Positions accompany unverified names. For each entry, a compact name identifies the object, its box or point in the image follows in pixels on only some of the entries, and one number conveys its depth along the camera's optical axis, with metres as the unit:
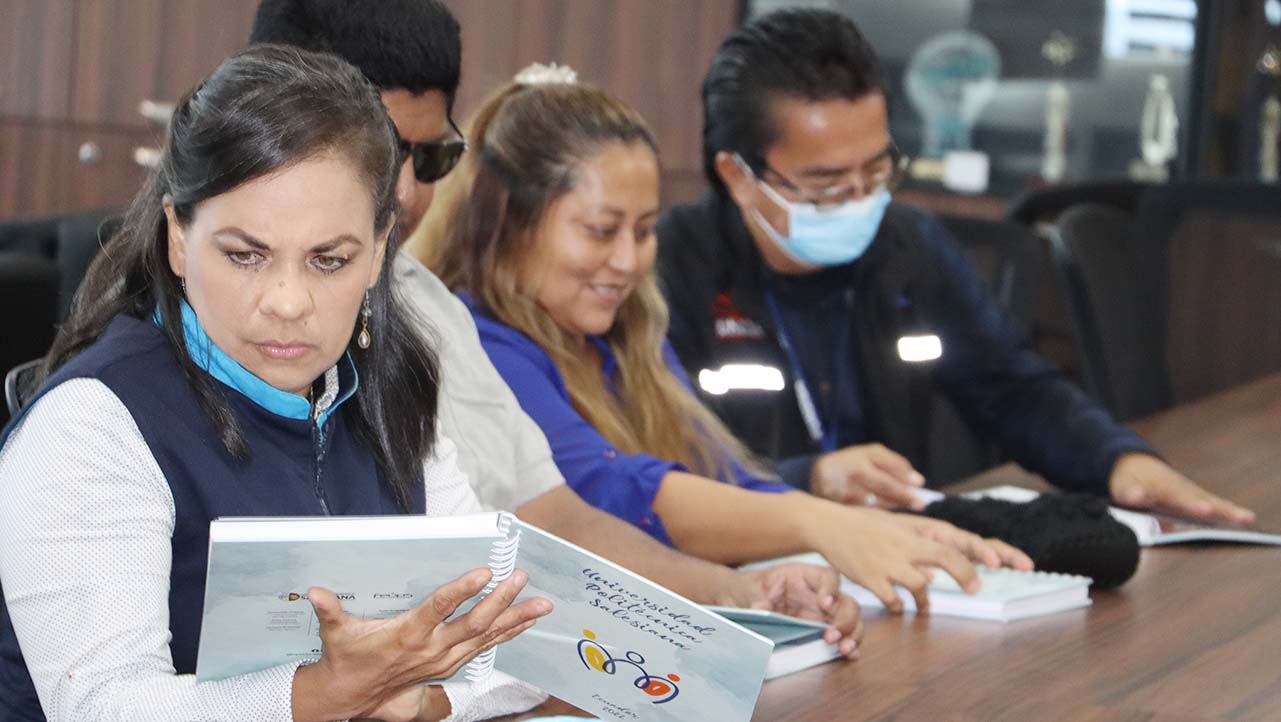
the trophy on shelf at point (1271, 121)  8.23
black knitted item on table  3.11
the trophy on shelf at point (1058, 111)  8.40
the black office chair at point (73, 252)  3.30
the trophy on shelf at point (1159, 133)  8.23
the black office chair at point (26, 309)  3.25
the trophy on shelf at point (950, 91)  8.64
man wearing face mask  3.85
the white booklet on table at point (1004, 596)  3.01
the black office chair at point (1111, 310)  4.93
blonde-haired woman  3.26
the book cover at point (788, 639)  2.80
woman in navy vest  2.50
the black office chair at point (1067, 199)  6.58
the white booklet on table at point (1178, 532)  3.37
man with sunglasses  2.97
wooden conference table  2.74
